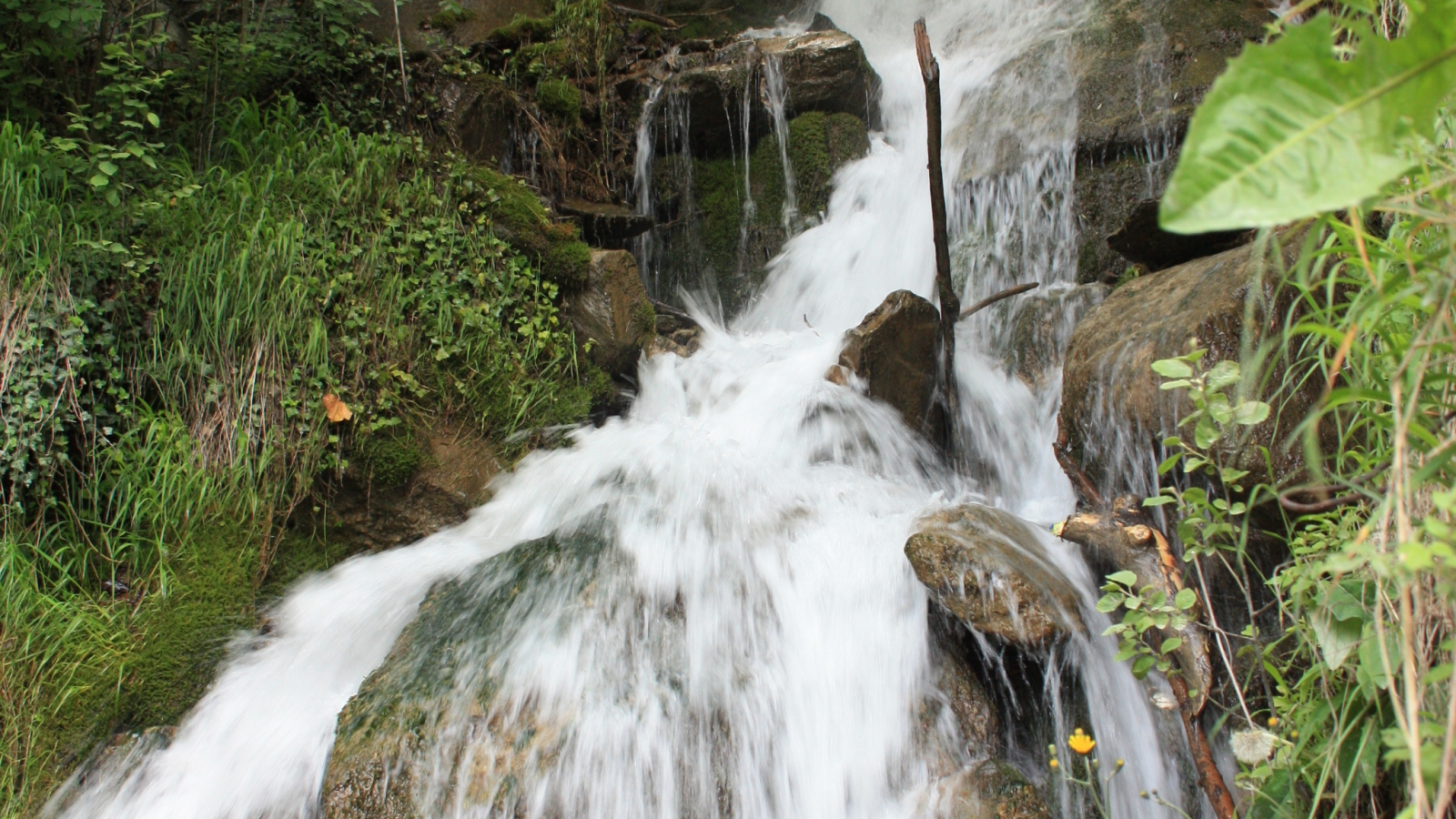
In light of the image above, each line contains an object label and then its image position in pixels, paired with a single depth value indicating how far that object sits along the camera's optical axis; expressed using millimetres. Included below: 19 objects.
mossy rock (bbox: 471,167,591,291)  4301
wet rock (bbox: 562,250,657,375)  4336
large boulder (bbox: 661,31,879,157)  6504
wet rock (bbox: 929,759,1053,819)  2039
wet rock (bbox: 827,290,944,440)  3967
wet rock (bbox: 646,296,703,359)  5102
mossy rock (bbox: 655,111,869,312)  6379
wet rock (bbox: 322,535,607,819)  2178
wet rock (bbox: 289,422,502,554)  3383
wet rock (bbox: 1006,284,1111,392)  4406
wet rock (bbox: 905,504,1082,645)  2299
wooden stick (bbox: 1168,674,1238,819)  1764
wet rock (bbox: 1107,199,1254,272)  3580
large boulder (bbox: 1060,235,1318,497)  2555
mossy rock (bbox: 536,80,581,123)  5844
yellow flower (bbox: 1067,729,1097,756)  1939
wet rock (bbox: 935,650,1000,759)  2305
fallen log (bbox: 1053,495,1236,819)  1846
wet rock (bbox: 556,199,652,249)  5457
